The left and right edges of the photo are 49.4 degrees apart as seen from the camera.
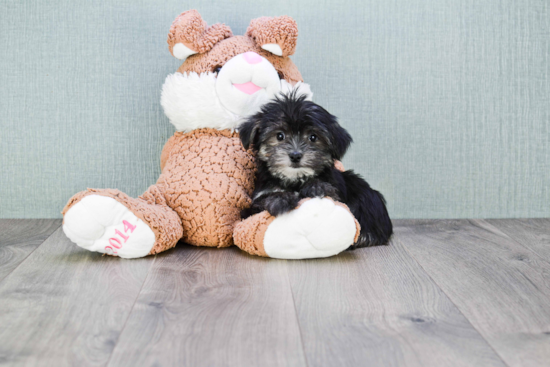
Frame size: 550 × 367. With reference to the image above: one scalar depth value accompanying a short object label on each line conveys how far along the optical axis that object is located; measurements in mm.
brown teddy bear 590
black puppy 598
